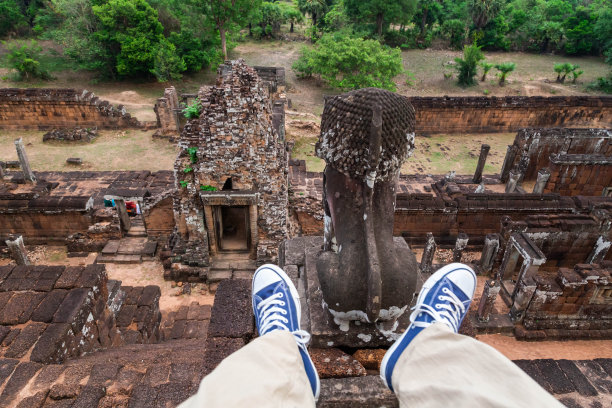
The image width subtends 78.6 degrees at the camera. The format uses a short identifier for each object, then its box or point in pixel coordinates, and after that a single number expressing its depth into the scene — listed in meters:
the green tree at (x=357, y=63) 20.81
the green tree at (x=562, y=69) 26.86
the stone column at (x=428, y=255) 9.68
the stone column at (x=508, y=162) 15.70
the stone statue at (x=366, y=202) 2.88
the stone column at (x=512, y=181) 13.73
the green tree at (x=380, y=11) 29.28
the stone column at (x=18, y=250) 9.83
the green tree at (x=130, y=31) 22.67
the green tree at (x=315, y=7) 35.44
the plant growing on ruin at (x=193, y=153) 8.88
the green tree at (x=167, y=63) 23.17
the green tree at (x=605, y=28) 29.61
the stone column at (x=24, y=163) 14.73
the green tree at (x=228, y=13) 24.28
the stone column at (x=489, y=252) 9.92
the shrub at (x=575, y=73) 27.11
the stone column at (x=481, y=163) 15.45
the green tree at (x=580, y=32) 32.00
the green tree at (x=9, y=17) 29.10
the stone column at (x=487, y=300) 8.05
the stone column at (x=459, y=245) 10.07
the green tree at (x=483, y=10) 31.80
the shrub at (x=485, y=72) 25.77
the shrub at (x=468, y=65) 25.47
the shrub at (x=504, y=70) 25.78
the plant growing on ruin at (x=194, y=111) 9.25
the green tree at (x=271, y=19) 35.03
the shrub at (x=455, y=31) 33.12
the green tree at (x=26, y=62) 23.80
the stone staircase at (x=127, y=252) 10.88
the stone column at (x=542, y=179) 13.04
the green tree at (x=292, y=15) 36.37
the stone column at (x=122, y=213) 11.44
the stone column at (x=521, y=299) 8.11
